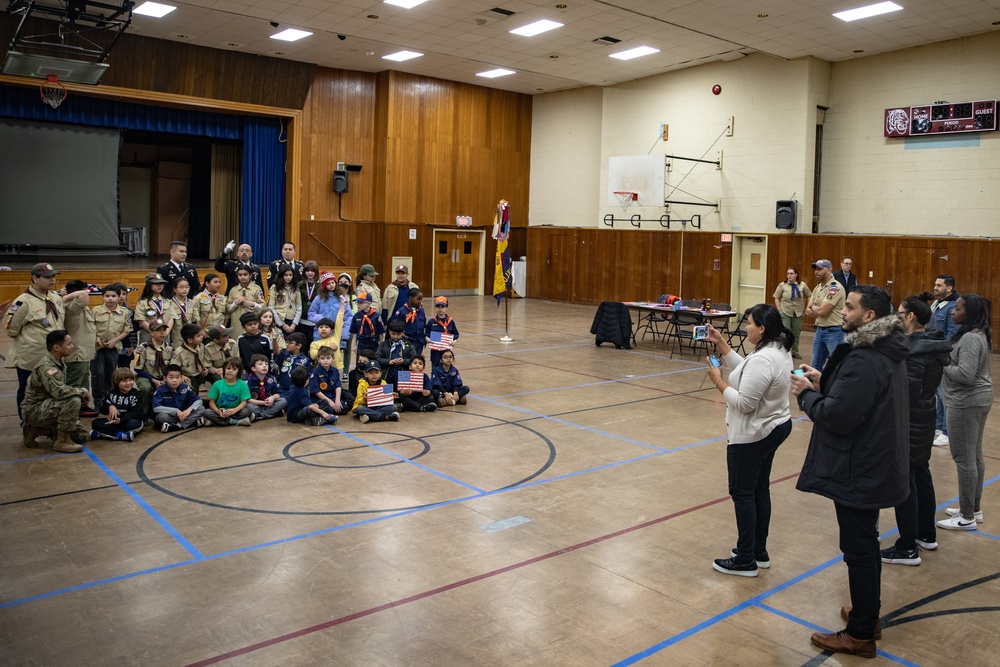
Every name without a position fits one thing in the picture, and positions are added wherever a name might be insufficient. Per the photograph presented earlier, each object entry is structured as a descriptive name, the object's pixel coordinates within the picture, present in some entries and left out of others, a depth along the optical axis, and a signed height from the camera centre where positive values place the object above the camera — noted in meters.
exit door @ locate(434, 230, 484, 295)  25.12 -0.04
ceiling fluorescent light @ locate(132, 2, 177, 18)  16.58 +4.97
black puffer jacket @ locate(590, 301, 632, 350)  15.48 -1.14
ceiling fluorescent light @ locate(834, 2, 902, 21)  15.05 +4.87
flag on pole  15.00 +0.20
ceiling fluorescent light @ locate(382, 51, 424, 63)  20.89 +5.22
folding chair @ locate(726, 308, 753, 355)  14.19 -1.17
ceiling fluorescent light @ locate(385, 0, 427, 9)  16.42 +5.13
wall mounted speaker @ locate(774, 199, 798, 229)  18.95 +1.30
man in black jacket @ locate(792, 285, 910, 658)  3.95 -0.82
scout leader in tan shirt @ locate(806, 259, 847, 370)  10.65 -0.66
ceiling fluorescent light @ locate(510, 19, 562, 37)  17.78 +5.18
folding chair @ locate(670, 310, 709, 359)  14.74 -1.33
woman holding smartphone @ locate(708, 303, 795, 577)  4.74 -0.86
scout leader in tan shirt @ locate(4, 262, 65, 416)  7.90 -0.69
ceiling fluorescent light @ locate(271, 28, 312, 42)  18.78 +5.11
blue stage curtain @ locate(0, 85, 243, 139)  18.70 +3.30
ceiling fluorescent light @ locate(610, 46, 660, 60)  19.50 +5.15
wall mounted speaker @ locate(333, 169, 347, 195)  22.47 +2.09
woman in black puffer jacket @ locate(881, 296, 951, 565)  5.09 -0.92
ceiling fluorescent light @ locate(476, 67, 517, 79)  22.59 +5.26
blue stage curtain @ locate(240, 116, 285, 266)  21.86 +1.89
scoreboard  16.44 +3.22
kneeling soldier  7.33 -1.35
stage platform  17.03 -0.42
